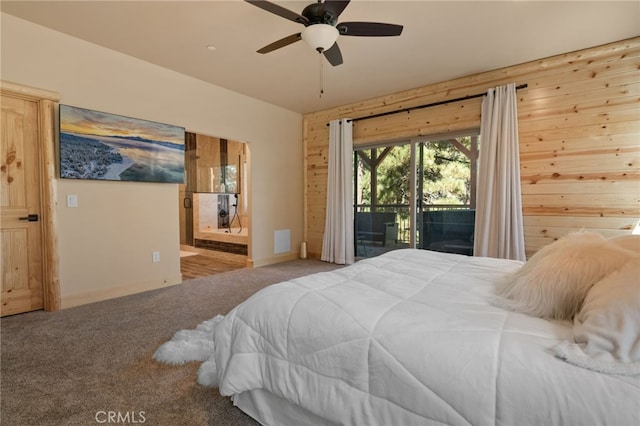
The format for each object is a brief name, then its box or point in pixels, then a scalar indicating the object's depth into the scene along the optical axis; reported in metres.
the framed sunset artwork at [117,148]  2.96
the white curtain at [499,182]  3.50
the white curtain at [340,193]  4.92
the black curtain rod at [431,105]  3.79
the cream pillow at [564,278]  1.06
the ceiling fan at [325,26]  2.02
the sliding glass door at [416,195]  4.11
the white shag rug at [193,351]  1.73
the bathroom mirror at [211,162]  6.76
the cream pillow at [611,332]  0.76
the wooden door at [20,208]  2.72
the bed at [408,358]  0.76
